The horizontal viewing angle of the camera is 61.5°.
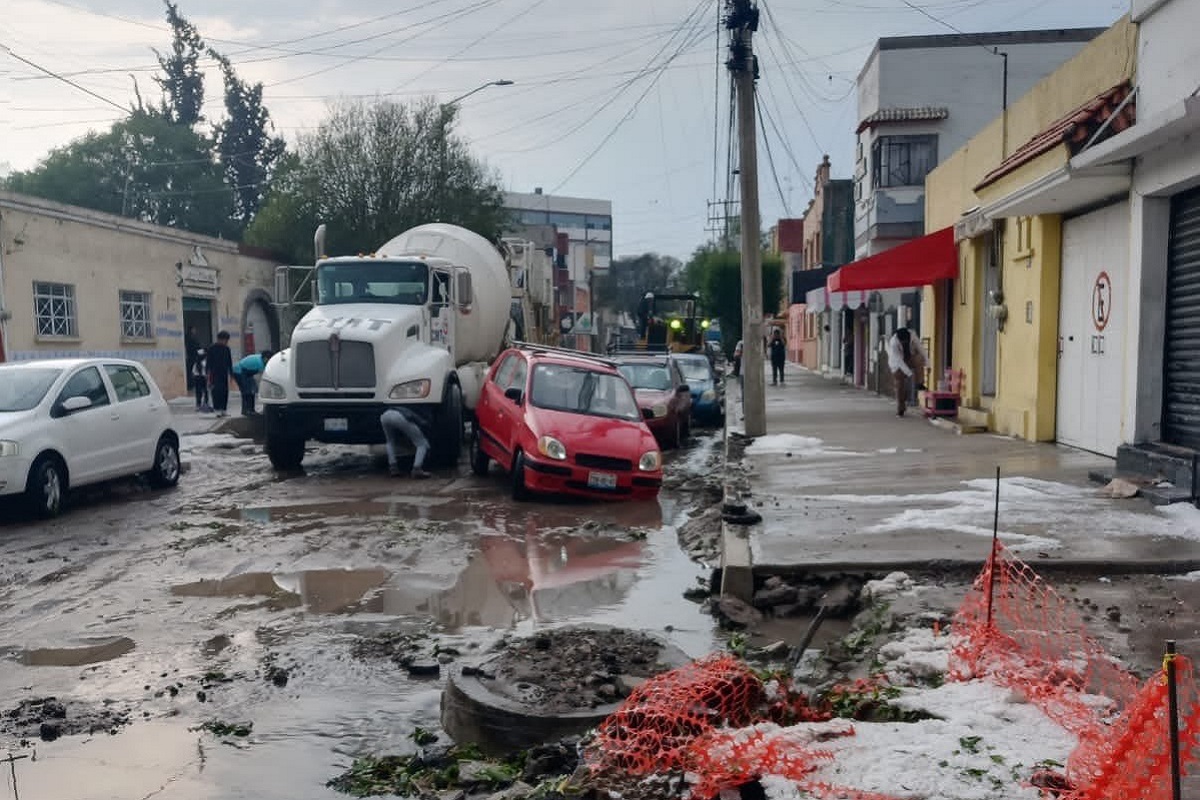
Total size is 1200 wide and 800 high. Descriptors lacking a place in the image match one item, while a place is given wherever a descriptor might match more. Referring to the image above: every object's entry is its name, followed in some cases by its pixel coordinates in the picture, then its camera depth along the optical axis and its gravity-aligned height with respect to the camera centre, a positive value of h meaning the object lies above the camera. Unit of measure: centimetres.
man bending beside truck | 1309 -147
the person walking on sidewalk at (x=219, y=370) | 2192 -106
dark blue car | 2198 -164
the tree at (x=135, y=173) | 5153 +779
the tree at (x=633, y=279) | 10094 +380
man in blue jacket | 1948 -105
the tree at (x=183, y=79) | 5591 +1354
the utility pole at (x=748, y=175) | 1591 +219
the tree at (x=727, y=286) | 5759 +162
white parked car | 991 -112
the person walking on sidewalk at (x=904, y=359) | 1905 -91
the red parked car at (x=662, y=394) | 1666 -135
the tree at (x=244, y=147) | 5684 +991
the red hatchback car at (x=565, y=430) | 1109 -130
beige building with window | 2188 +92
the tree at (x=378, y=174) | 3653 +529
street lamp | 3669 +563
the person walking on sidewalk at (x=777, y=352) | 3145 -120
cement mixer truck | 1317 -51
